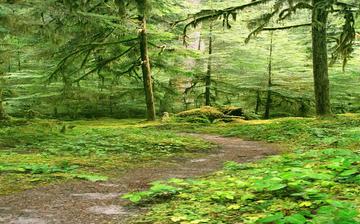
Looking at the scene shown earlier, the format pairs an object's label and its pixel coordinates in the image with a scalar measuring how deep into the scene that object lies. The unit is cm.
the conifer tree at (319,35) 1314
